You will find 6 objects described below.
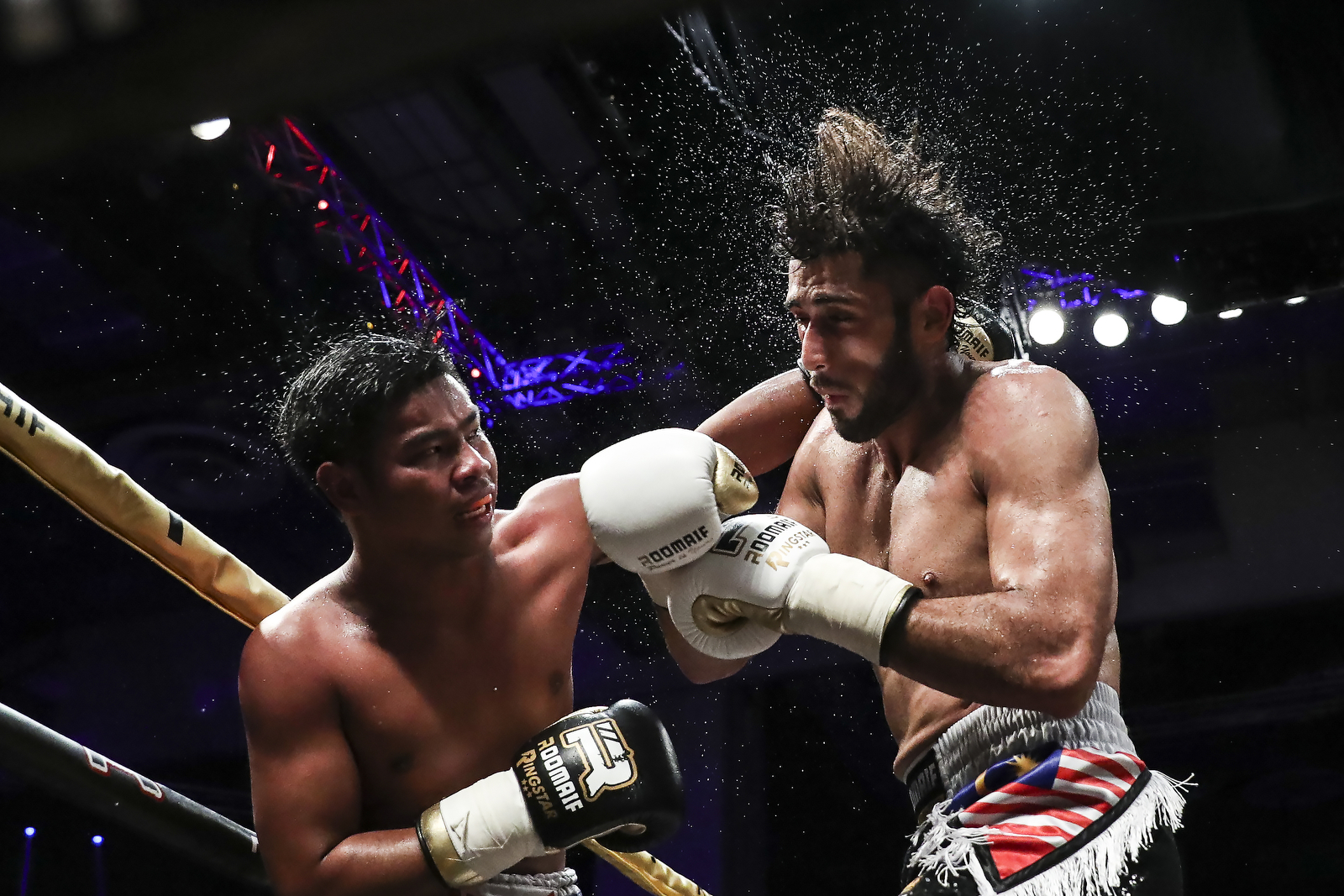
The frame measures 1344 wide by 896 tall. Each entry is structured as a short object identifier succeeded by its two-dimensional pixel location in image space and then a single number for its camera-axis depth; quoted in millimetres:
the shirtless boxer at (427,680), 1695
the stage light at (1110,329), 5211
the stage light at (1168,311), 4953
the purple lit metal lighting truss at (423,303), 5113
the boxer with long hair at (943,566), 1570
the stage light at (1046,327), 4910
